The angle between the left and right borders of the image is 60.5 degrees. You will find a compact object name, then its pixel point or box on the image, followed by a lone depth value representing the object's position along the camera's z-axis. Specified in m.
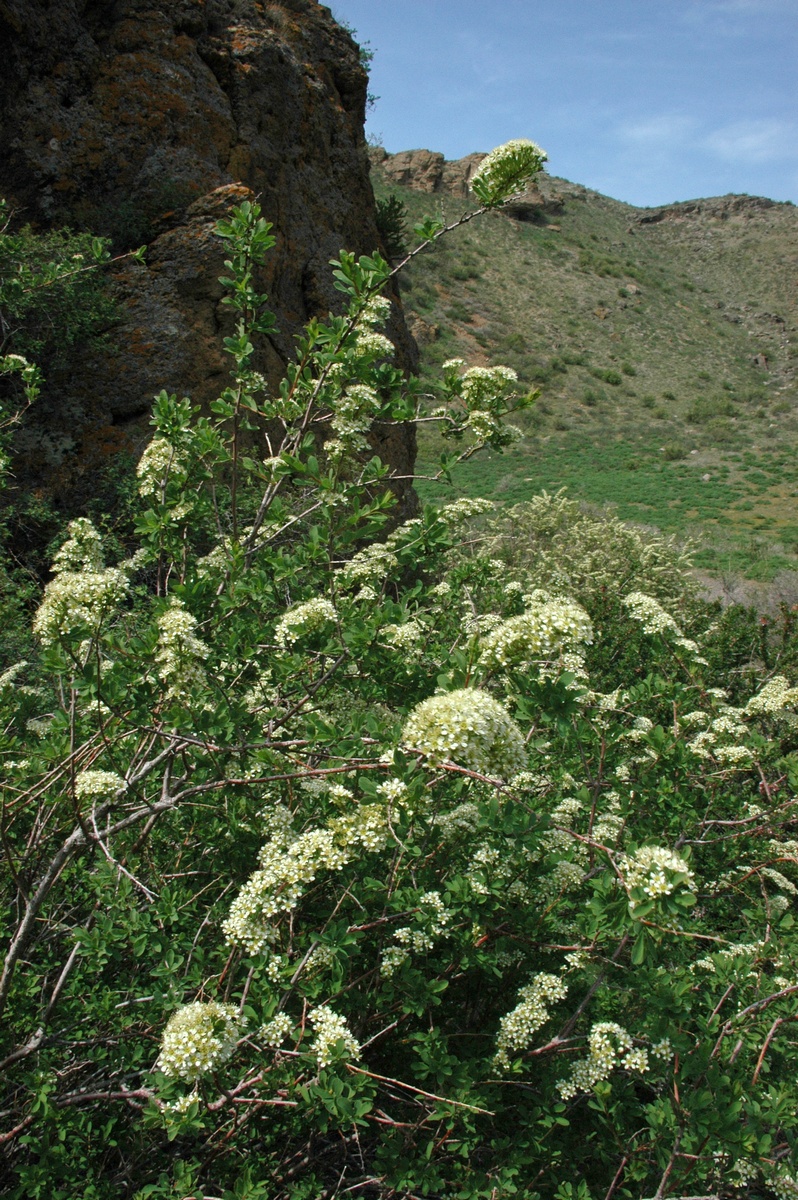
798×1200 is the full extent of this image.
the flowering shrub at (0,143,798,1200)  1.74
